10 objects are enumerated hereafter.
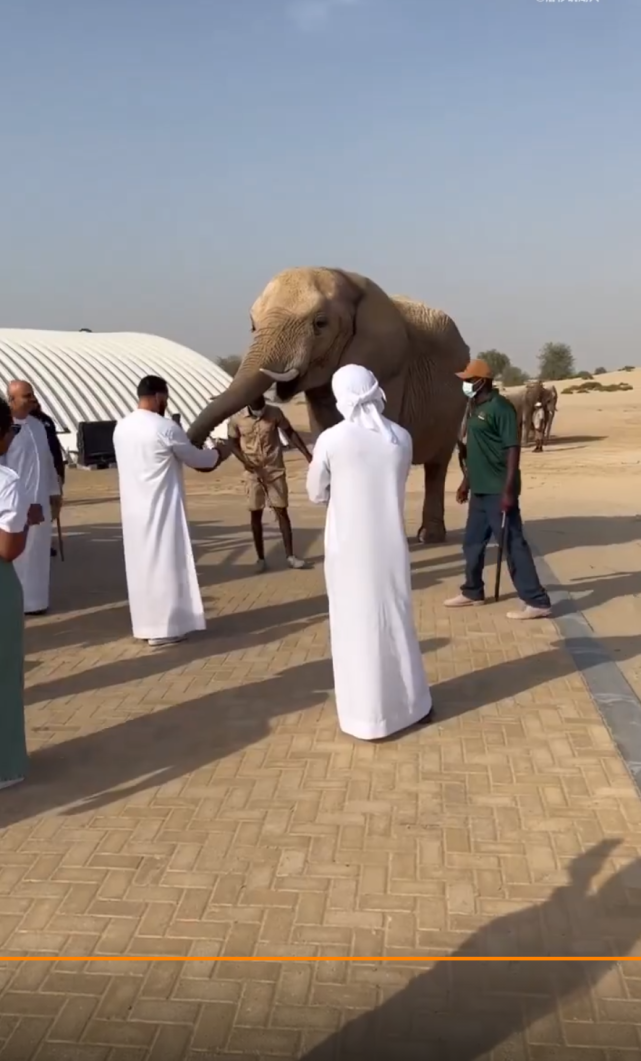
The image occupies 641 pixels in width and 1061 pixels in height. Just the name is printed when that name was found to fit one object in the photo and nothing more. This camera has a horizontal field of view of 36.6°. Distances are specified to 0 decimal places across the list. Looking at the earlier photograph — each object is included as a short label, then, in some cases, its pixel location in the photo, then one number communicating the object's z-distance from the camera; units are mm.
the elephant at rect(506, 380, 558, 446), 25719
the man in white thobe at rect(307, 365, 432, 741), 4684
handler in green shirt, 7125
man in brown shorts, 9016
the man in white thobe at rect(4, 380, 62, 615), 7402
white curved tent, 28547
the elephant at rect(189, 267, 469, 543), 8398
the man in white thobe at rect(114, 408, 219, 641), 6629
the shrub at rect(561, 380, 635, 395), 48969
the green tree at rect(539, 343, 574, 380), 79875
